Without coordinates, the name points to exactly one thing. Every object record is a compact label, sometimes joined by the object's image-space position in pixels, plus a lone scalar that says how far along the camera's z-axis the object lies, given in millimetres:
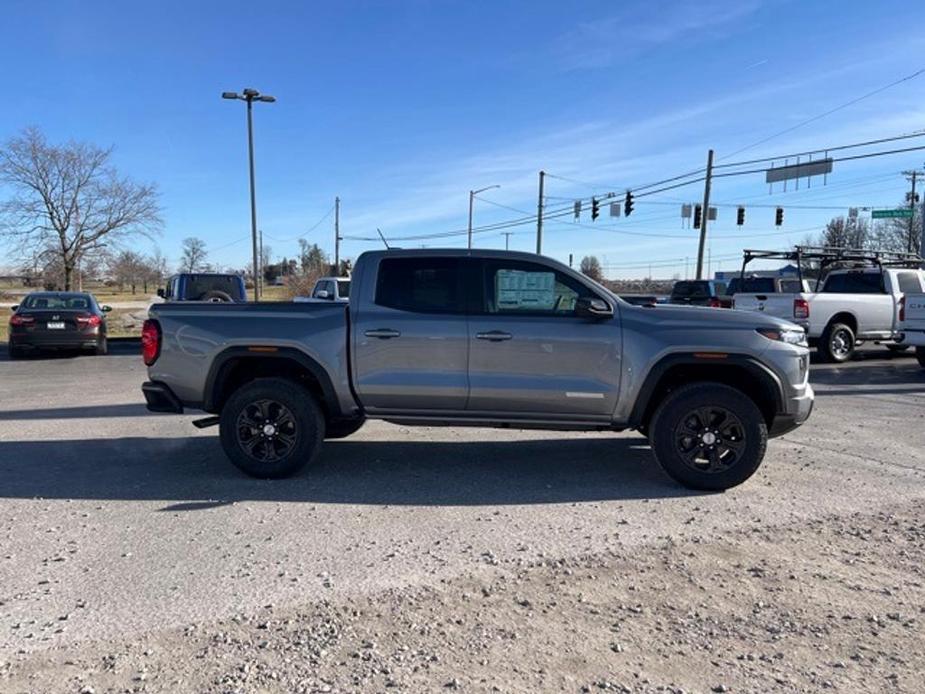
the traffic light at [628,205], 34656
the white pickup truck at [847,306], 14648
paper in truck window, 5922
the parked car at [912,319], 13086
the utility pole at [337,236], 48938
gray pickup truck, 5680
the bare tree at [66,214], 30828
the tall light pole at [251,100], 23266
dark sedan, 15258
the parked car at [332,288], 21859
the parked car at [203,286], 16203
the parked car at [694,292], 22070
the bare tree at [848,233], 76425
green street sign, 39281
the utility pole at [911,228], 59338
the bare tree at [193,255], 84375
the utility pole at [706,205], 32531
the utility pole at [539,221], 38531
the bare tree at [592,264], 95719
